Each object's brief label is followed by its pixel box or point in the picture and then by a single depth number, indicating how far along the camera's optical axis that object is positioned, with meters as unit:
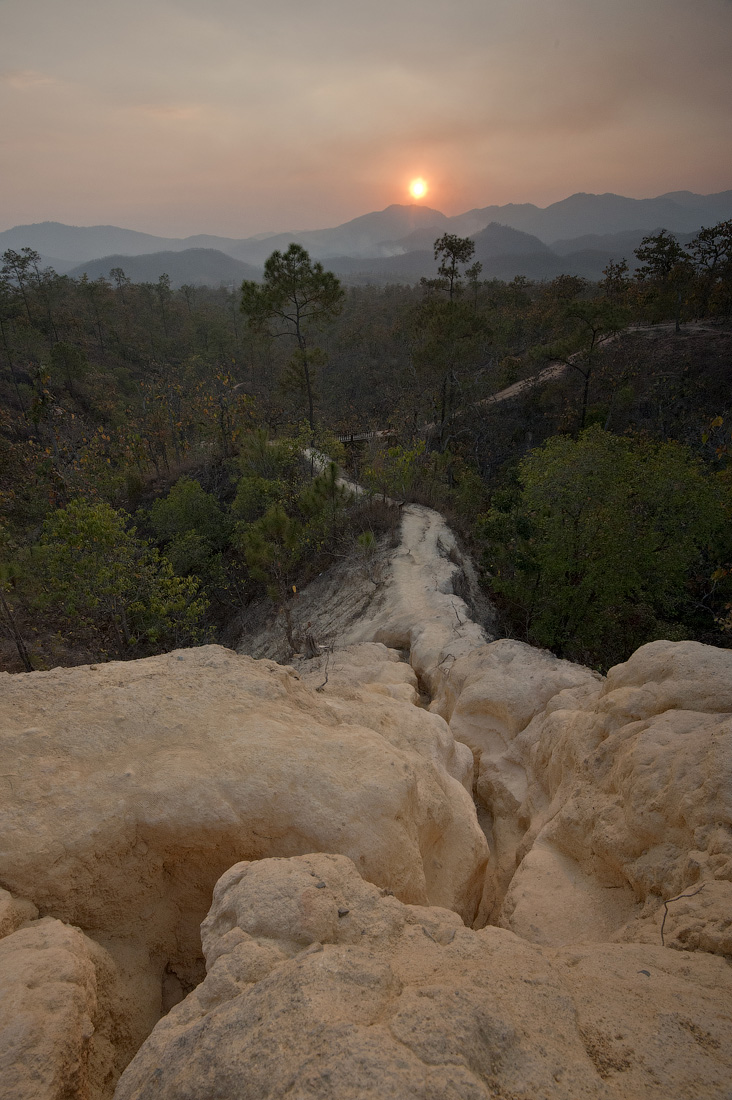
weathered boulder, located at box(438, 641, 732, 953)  3.52
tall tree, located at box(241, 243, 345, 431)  21.27
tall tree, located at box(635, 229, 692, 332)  37.41
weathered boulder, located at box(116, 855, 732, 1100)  2.04
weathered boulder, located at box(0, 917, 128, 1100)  2.27
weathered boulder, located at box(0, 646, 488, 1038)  3.47
